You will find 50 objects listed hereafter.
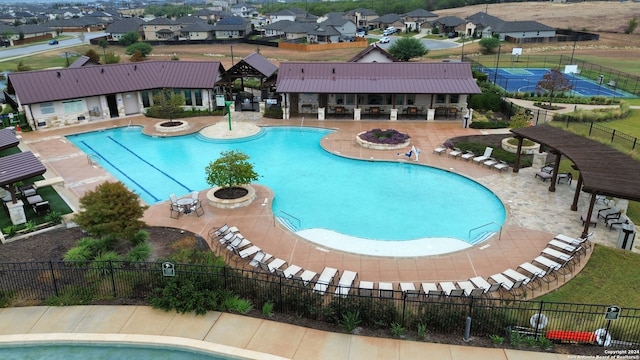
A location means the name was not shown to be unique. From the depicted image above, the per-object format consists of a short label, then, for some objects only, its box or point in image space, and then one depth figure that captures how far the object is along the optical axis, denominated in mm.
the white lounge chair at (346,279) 14705
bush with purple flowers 29844
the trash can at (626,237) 17464
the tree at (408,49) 65188
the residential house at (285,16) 150750
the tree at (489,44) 79500
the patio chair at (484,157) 26798
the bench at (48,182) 22938
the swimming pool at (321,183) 20609
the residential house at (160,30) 117438
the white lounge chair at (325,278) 14634
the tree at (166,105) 35031
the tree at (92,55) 60934
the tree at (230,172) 21453
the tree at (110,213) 16594
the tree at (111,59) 61641
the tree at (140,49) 80000
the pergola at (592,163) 17281
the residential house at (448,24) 107488
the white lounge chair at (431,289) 13887
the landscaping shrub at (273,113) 37125
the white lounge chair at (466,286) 14653
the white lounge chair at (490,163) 26103
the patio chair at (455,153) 27875
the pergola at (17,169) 19438
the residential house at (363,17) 143250
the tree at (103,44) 93462
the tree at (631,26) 98750
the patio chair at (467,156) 27312
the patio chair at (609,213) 19595
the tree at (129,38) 98788
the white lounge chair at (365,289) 13600
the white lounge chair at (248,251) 16784
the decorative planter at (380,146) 29512
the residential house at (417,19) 121250
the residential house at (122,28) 112188
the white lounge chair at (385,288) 14042
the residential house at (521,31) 92188
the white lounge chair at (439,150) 28562
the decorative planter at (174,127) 33656
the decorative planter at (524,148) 28297
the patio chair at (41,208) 20453
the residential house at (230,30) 109812
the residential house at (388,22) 125188
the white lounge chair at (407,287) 14903
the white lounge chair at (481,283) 14895
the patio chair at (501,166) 25609
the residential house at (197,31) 111194
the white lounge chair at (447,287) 14673
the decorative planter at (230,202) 21395
